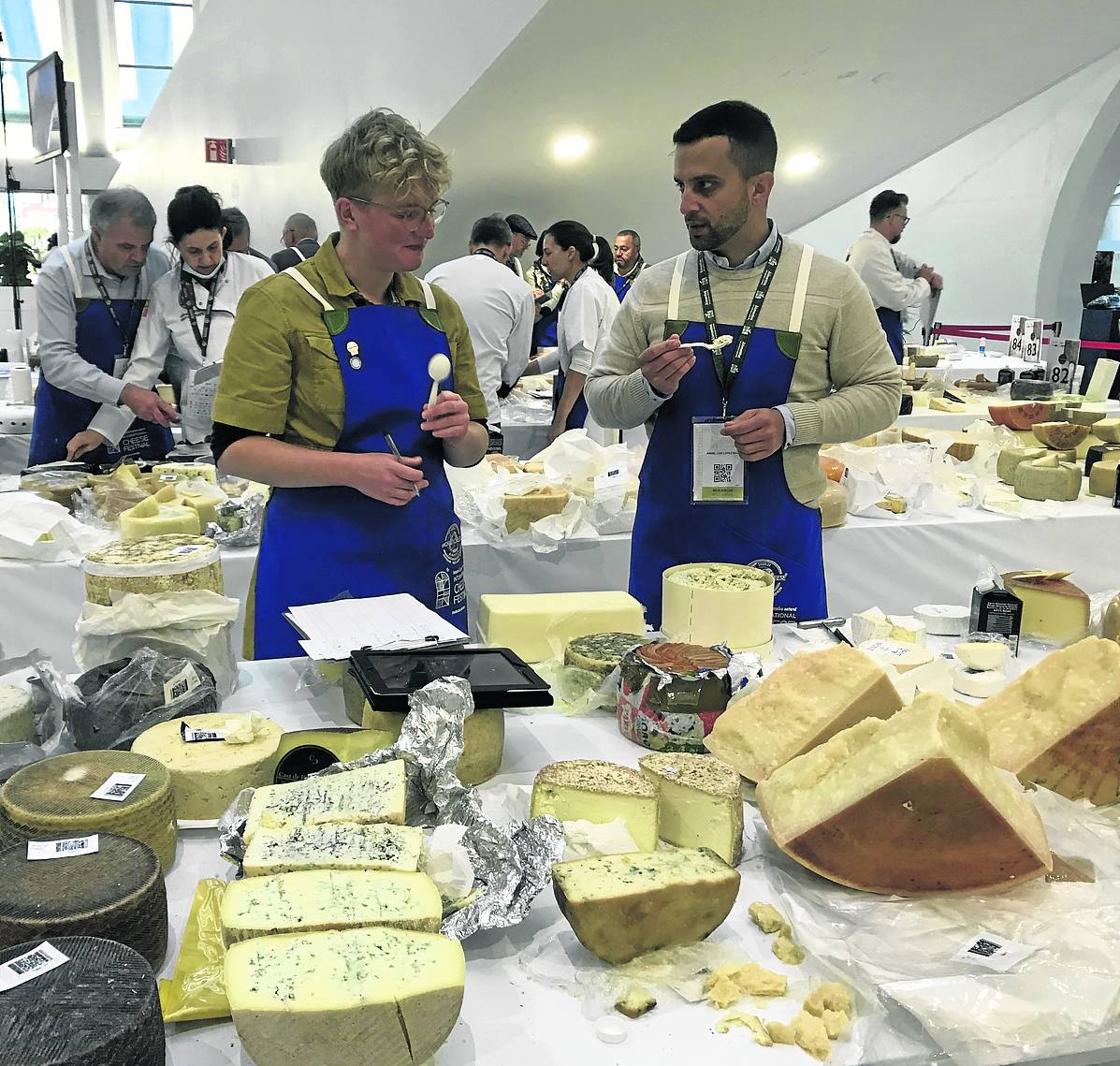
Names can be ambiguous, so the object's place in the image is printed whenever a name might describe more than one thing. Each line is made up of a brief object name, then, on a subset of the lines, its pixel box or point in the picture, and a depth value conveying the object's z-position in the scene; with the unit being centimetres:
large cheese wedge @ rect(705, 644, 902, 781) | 139
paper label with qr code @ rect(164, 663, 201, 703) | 157
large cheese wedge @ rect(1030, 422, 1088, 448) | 403
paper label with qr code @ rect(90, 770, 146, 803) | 119
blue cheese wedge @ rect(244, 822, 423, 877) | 108
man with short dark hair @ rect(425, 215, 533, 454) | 502
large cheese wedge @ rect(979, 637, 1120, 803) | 138
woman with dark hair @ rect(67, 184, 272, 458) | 389
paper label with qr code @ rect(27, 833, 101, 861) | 108
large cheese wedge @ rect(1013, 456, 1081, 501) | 353
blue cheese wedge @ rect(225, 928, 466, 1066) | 88
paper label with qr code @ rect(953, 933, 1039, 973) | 106
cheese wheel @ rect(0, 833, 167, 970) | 97
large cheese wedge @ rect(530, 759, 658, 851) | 127
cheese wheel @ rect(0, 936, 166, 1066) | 79
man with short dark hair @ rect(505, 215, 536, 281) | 749
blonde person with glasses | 203
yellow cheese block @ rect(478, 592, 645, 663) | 197
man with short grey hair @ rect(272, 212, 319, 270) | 668
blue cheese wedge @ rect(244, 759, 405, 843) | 116
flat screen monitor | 638
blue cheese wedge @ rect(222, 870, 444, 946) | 98
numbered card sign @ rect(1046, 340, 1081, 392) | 635
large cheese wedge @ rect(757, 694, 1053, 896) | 117
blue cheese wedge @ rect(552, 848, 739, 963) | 108
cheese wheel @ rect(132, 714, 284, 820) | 133
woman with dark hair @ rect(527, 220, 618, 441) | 537
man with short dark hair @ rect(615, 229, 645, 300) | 787
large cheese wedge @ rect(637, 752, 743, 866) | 127
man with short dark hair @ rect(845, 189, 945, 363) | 655
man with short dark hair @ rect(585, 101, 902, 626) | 241
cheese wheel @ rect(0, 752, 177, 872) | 115
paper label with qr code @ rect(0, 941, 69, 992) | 87
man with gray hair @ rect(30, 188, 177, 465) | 388
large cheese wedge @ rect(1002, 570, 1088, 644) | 211
